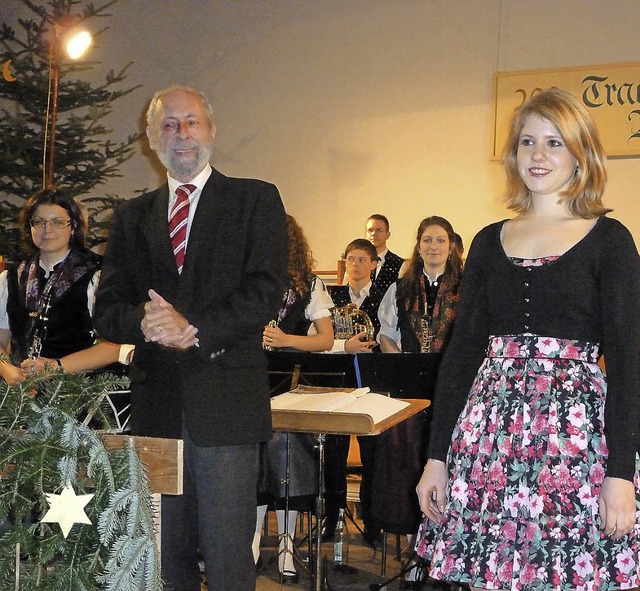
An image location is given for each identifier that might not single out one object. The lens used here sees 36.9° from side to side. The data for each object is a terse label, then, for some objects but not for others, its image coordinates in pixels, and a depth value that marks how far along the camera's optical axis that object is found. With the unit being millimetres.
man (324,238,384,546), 4297
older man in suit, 2250
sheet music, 2914
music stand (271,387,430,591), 2783
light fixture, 6176
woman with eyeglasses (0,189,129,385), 3395
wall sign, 7793
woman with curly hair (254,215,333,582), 3732
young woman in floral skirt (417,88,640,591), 1754
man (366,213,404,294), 6969
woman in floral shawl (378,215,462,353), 4801
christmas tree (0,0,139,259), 6512
